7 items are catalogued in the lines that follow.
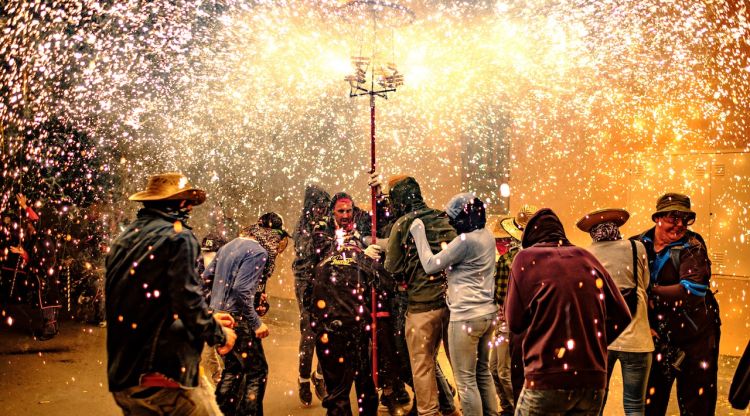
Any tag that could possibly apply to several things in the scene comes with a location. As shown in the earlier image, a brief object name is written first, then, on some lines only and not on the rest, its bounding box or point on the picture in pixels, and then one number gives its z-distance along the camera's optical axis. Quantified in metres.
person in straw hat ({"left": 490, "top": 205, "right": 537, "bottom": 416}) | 5.29
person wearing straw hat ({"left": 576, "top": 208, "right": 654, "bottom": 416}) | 4.12
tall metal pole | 5.39
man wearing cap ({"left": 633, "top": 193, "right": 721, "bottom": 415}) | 4.52
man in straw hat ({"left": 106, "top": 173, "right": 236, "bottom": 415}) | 3.01
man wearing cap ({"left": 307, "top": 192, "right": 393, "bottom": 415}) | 4.61
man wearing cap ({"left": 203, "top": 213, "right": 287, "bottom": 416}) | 4.64
